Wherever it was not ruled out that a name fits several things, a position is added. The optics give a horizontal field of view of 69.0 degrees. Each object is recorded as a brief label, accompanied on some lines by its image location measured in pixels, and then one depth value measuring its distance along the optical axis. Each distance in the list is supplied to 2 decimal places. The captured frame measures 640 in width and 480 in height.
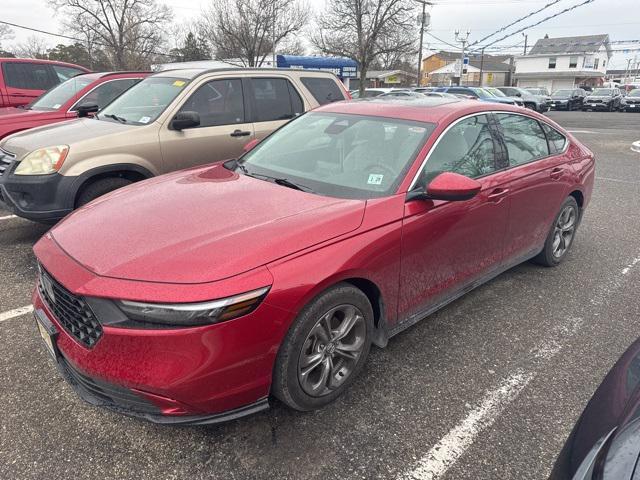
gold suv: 4.28
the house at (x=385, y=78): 55.47
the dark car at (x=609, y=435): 1.27
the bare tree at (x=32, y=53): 50.59
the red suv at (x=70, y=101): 6.10
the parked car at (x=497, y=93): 22.54
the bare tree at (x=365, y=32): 34.19
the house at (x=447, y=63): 72.92
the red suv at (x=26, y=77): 8.20
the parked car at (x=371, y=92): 28.94
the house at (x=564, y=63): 62.66
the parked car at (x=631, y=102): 30.72
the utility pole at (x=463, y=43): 38.41
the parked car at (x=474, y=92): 20.54
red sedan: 1.93
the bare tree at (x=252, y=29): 36.22
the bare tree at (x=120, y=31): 41.31
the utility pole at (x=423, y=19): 36.41
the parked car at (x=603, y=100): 32.06
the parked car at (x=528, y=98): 25.59
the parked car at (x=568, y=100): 32.62
